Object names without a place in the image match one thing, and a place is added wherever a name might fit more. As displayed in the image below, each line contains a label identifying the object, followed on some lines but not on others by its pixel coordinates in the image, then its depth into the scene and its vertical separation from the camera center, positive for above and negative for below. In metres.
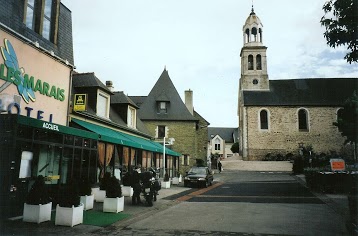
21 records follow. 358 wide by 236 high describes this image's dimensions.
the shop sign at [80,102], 14.15 +2.62
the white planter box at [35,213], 7.87 -1.41
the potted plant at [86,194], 10.34 -1.20
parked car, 21.23 -1.22
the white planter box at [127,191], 14.91 -1.55
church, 47.97 +6.66
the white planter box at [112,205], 10.00 -1.50
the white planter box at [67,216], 7.72 -1.45
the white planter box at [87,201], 10.32 -1.44
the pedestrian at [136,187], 11.99 -1.09
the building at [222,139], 84.50 +6.02
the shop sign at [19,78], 9.59 +2.69
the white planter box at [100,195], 12.62 -1.50
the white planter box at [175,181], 23.89 -1.67
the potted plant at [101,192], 12.62 -1.39
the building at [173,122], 34.31 +4.22
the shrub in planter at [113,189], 10.06 -0.99
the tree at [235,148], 79.91 +3.13
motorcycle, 11.95 -1.05
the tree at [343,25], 8.76 +4.05
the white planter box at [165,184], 20.14 -1.62
